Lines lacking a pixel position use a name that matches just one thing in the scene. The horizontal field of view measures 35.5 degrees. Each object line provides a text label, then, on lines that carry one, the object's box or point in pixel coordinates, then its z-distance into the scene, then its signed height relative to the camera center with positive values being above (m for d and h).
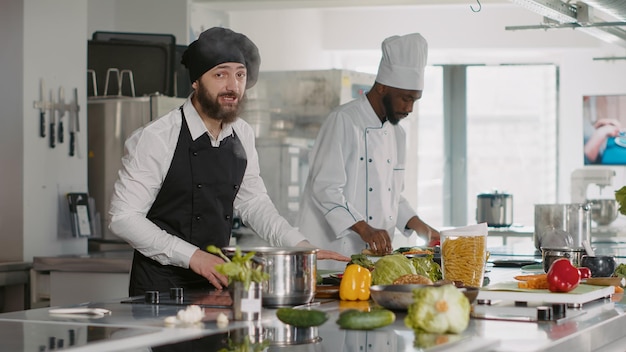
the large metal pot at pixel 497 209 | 7.89 -0.22
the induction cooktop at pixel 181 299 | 2.70 -0.34
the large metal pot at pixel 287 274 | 2.55 -0.24
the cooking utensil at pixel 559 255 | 3.56 -0.27
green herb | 2.31 -0.21
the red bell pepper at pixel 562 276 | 2.76 -0.27
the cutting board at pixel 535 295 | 2.72 -0.32
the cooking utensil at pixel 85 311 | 2.50 -0.34
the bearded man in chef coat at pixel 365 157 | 4.50 +0.11
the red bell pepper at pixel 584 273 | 3.27 -0.31
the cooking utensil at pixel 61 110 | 5.23 +0.38
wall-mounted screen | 11.47 +0.62
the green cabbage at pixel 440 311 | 2.15 -0.29
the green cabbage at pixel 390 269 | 2.87 -0.26
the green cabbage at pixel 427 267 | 3.09 -0.28
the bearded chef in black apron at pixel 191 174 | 3.18 +0.03
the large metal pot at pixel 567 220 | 4.87 -0.19
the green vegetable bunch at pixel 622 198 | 4.55 -0.08
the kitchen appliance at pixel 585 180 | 8.60 +0.01
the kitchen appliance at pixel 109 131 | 5.85 +0.30
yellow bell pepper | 2.81 -0.30
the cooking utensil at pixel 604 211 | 8.05 -0.24
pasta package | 2.96 -0.22
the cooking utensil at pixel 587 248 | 3.65 -0.25
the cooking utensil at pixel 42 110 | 5.12 +0.38
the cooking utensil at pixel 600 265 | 3.40 -0.29
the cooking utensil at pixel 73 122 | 5.34 +0.33
